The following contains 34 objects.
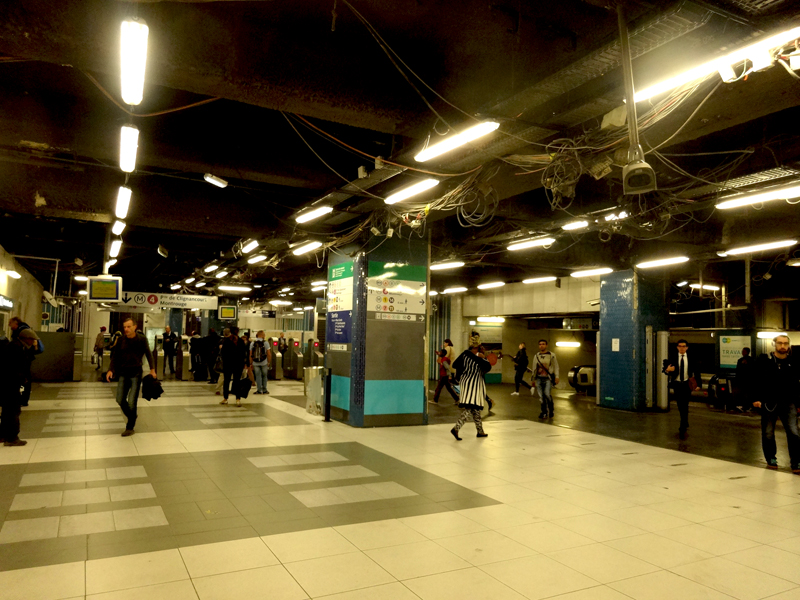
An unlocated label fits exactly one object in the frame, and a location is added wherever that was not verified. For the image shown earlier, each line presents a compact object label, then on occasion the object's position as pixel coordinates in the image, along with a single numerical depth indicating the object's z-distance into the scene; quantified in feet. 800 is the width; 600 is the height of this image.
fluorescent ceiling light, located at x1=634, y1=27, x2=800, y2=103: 10.80
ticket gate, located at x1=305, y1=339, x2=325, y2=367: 34.96
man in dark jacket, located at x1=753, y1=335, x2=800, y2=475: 20.84
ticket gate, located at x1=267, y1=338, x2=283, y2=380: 59.67
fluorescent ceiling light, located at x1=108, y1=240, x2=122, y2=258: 35.86
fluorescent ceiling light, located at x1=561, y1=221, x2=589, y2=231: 28.53
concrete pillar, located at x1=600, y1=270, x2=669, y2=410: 42.19
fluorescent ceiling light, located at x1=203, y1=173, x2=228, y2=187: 22.54
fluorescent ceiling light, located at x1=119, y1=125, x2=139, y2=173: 17.58
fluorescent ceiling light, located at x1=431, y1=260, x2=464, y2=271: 41.39
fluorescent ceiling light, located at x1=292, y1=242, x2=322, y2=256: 33.53
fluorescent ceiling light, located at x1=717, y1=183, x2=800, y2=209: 21.11
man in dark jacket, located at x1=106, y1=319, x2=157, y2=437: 24.82
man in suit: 30.42
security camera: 12.20
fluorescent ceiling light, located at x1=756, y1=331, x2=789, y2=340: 44.86
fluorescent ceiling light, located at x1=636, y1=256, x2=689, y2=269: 36.46
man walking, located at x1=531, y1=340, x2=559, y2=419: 36.06
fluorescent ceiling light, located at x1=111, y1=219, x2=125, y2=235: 29.78
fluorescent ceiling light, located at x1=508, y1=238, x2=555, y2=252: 32.50
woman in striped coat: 26.43
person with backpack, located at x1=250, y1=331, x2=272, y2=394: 45.52
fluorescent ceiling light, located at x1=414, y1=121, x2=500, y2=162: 15.53
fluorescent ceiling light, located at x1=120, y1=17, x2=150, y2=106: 10.96
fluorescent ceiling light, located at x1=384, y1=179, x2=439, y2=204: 21.25
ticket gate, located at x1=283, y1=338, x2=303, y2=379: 61.41
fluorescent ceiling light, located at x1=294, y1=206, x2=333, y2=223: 26.73
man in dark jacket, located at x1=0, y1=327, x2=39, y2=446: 21.84
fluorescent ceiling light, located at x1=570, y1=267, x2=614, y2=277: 42.50
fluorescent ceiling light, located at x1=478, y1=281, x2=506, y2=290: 53.47
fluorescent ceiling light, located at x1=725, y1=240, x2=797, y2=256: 28.63
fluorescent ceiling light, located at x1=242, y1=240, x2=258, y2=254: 34.49
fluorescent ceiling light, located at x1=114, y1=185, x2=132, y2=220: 24.47
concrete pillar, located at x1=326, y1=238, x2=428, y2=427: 29.94
